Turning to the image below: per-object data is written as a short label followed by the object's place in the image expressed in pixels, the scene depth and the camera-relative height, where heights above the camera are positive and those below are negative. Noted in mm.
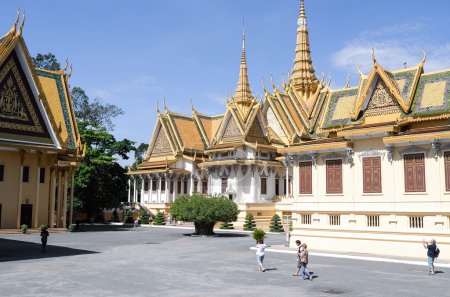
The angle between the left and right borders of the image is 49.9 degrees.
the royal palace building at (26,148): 31578 +3836
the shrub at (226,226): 40200 -1526
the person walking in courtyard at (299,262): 14270 -1565
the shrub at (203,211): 31984 -231
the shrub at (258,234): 20242 -1102
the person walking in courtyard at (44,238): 20359 -1340
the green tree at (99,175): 42031 +2763
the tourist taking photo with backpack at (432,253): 15188 -1364
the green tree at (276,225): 36500 -1281
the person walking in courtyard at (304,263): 13969 -1572
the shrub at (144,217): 46812 -980
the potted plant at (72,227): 34438 -1479
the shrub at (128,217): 47309 -1006
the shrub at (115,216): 50256 -975
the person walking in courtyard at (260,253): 15640 -1450
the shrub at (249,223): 38634 -1219
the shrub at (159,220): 45594 -1221
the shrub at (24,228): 30919 -1407
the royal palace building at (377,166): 20562 +1989
